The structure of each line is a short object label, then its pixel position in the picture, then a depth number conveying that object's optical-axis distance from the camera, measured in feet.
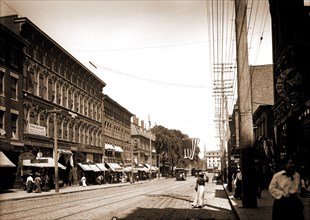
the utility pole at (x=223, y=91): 144.56
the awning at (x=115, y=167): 208.44
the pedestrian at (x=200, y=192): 63.21
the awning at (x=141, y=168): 261.11
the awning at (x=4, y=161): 105.52
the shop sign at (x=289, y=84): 53.51
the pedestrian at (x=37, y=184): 111.24
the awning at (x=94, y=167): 180.28
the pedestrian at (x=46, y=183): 120.56
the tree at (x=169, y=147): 360.28
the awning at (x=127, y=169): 229.70
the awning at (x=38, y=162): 120.78
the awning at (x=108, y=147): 214.24
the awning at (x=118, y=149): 232.69
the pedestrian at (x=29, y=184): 111.12
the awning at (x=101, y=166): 188.65
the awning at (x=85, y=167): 170.83
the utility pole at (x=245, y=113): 53.11
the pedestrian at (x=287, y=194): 27.68
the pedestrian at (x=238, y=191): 73.62
